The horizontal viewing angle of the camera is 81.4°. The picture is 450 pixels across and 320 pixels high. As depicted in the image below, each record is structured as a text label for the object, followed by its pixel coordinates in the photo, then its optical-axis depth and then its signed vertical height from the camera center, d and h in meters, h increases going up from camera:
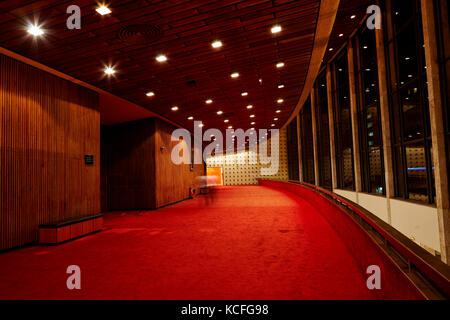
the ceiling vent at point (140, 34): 4.38 +2.52
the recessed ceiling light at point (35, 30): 4.18 +2.47
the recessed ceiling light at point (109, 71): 5.89 +2.49
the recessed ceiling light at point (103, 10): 3.77 +2.47
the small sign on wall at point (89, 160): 6.68 +0.52
